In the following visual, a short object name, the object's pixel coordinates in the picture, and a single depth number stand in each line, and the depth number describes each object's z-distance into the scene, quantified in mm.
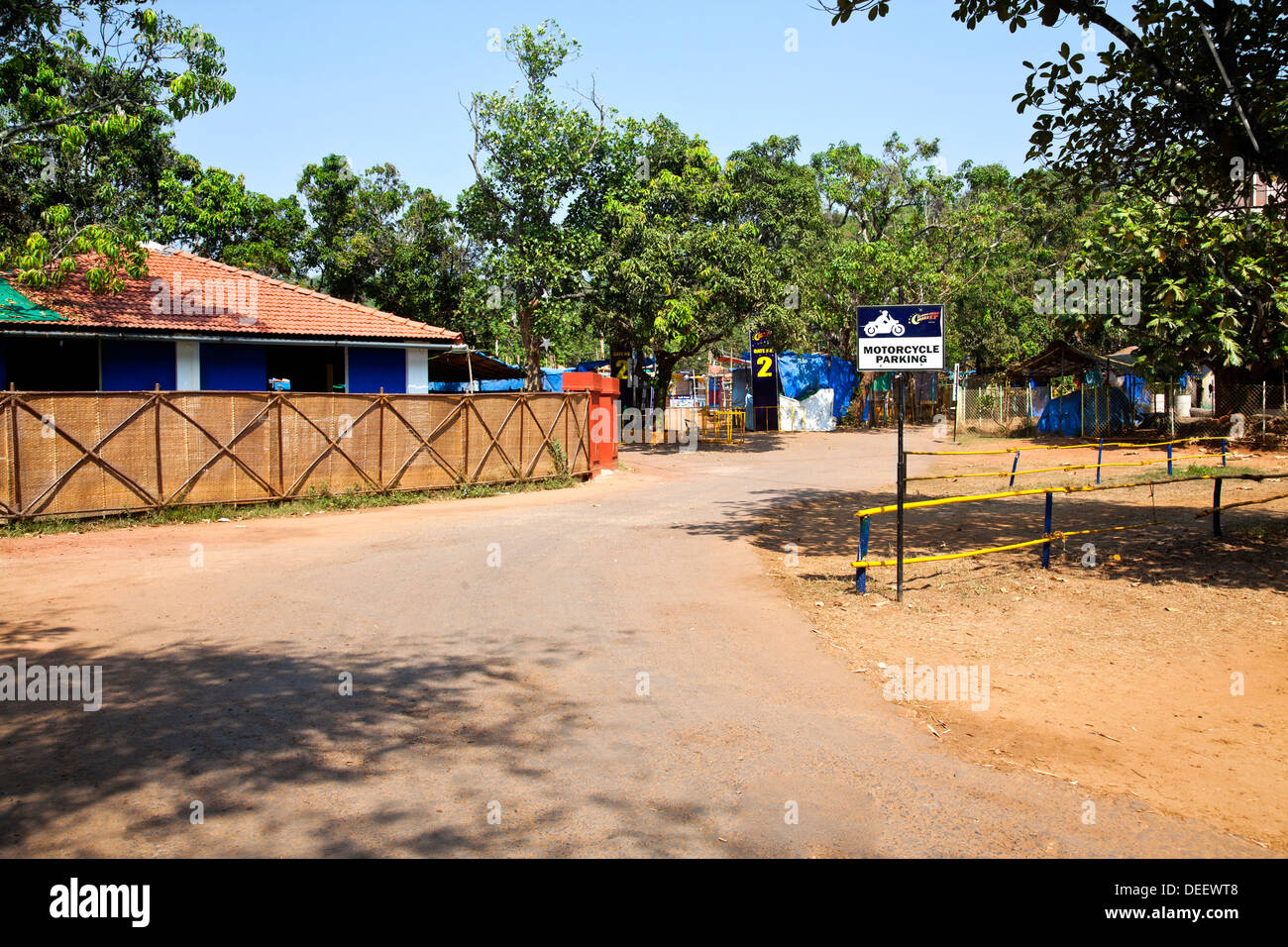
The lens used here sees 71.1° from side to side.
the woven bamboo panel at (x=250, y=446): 13461
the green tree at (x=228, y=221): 30297
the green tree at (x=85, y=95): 15195
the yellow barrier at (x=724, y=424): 35188
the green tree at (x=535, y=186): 28938
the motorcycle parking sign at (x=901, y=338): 8172
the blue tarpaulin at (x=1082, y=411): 33028
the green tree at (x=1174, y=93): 9820
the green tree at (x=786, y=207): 40875
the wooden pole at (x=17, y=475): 13203
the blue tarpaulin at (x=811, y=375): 40812
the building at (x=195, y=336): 18844
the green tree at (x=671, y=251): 27422
